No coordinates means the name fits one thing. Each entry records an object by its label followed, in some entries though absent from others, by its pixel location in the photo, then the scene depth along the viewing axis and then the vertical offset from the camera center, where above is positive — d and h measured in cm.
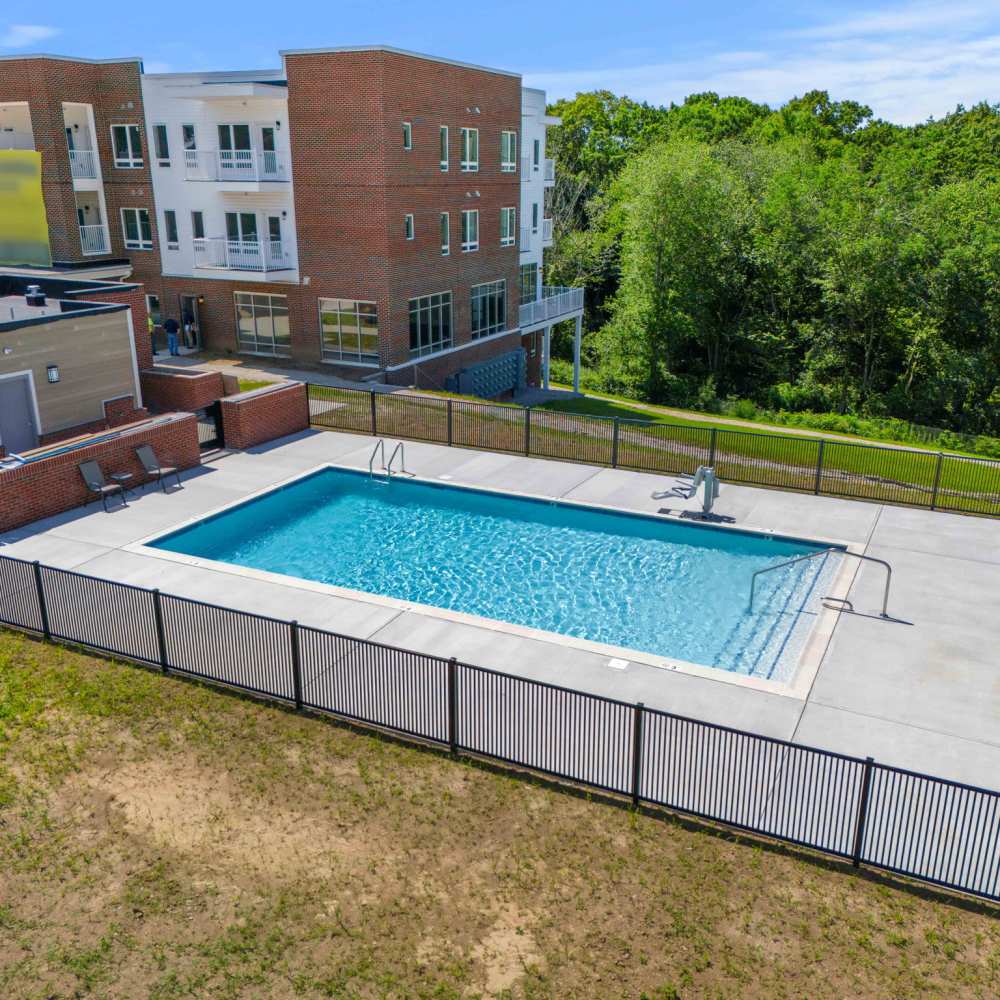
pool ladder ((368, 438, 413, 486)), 2195 -597
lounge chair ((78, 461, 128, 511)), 1923 -547
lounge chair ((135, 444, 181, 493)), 2069 -548
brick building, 3122 +37
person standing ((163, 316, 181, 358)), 3444 -446
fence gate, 2327 -531
